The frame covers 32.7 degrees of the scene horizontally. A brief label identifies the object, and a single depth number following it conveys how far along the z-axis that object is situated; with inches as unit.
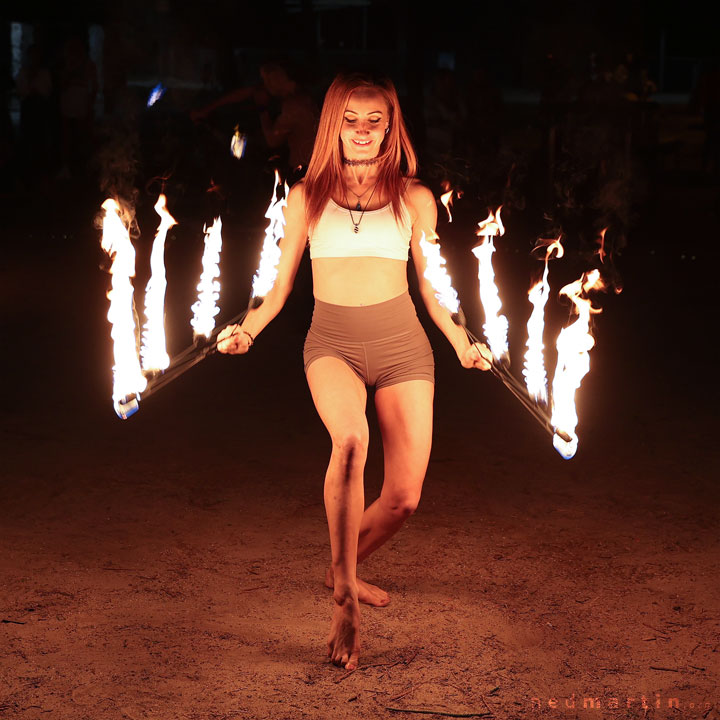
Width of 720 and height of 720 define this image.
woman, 187.8
